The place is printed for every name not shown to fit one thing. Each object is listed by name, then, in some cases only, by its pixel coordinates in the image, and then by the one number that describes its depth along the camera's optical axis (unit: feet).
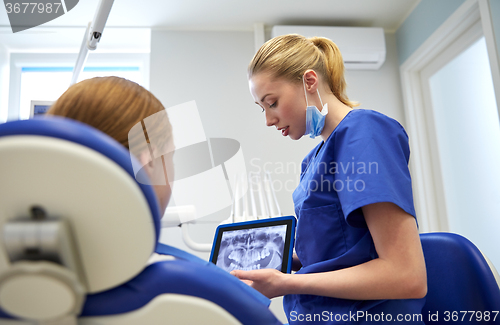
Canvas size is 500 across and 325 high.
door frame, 8.64
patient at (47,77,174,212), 1.85
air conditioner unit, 8.95
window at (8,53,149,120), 9.56
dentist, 2.76
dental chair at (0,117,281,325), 1.24
